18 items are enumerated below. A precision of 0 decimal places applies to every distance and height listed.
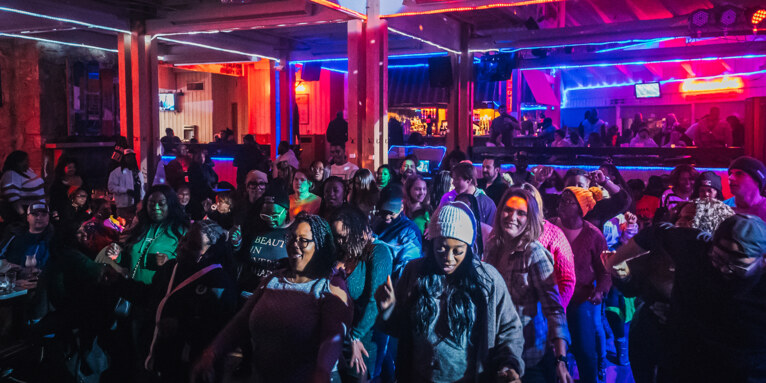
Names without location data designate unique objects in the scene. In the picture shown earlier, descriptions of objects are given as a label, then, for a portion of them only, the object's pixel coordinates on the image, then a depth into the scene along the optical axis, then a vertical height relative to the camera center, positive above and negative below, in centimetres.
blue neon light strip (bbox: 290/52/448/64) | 1353 +233
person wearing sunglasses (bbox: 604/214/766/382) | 260 -66
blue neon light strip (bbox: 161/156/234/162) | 1453 -6
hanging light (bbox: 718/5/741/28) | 905 +210
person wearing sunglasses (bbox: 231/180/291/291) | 392 -54
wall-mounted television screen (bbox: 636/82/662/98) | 1952 +213
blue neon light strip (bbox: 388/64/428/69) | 1588 +238
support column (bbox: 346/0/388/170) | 877 +100
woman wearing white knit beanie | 257 -68
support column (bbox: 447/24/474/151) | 1255 +105
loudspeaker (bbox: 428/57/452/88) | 1251 +175
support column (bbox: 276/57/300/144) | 1490 +137
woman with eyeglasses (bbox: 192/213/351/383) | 269 -74
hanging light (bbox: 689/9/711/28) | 943 +211
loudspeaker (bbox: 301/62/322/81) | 1505 +211
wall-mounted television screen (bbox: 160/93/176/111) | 2073 +190
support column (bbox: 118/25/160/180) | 1089 +110
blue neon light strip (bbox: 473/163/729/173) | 1059 -22
